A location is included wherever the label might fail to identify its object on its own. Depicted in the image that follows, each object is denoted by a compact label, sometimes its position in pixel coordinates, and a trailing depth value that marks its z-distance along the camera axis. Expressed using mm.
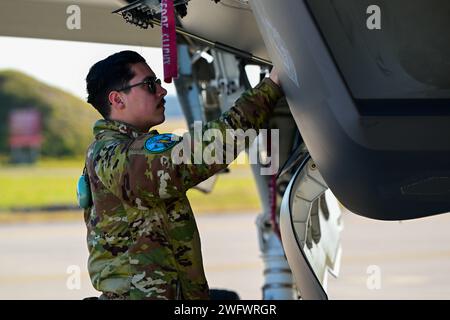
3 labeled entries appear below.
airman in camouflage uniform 4384
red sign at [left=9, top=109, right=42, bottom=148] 45536
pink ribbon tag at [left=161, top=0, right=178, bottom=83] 4501
